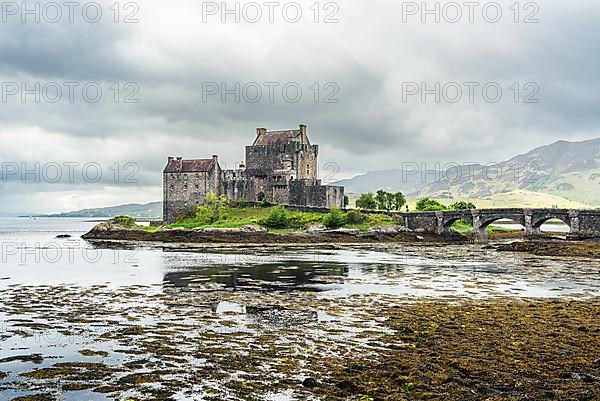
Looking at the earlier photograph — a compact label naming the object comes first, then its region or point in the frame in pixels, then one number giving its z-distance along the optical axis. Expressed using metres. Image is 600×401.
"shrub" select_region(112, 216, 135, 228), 86.96
